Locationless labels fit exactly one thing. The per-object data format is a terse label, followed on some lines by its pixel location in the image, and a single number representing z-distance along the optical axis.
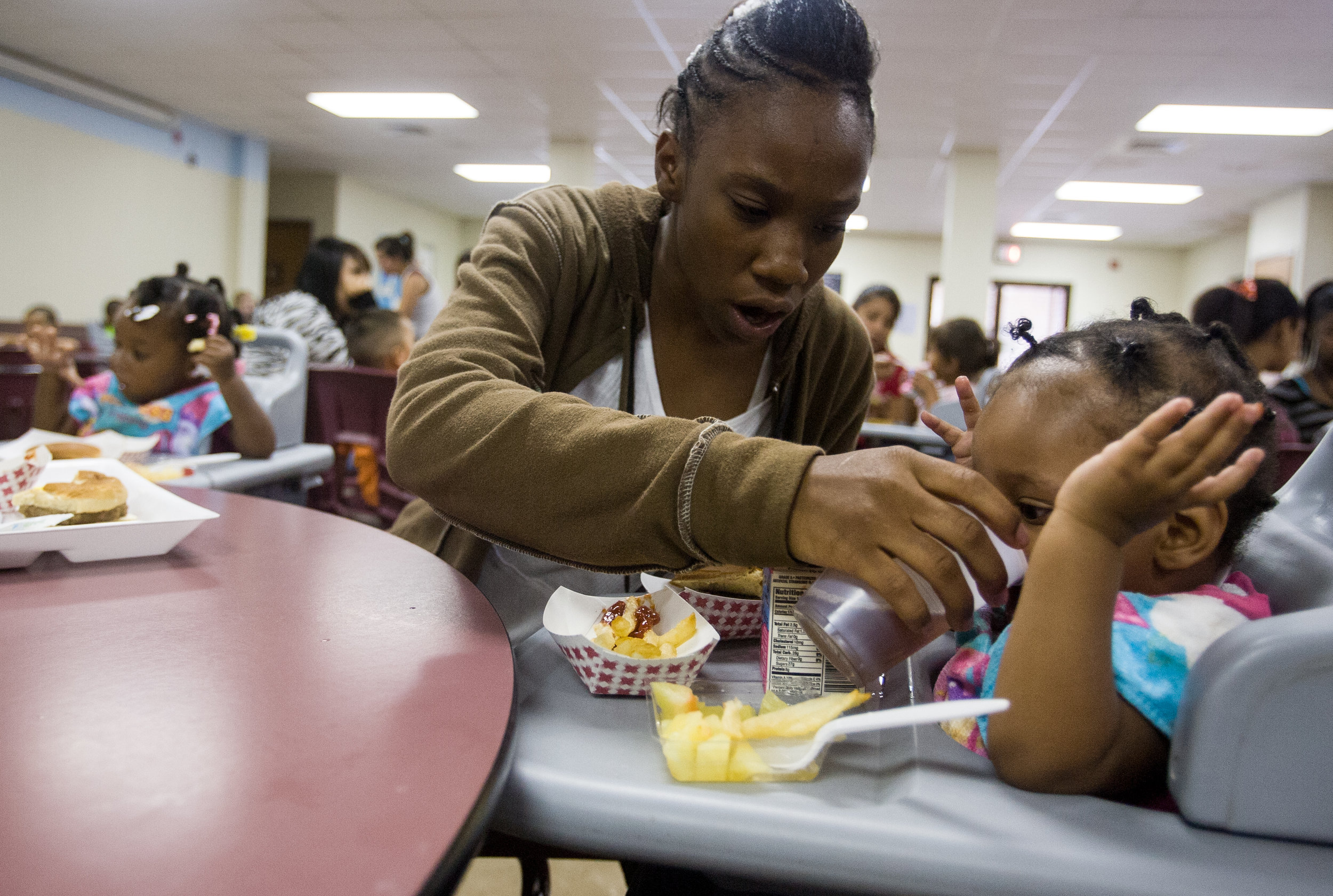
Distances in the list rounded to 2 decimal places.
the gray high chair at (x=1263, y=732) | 0.49
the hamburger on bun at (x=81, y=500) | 0.90
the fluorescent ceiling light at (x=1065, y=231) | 12.03
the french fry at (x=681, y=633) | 0.71
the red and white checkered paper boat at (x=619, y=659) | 0.65
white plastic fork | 0.53
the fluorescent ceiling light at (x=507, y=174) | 10.09
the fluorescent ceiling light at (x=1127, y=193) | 9.22
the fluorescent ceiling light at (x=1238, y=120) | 6.41
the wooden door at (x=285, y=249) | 10.77
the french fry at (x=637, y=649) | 0.68
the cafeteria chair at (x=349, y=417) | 2.99
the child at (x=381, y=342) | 3.96
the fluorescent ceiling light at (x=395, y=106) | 7.40
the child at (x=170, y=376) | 2.35
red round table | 0.38
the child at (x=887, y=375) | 4.53
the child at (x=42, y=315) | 6.00
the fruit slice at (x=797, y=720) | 0.57
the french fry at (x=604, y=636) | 0.69
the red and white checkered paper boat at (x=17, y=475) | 0.97
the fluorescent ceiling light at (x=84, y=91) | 6.73
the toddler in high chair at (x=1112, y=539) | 0.53
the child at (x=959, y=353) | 4.68
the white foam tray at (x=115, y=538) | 0.80
